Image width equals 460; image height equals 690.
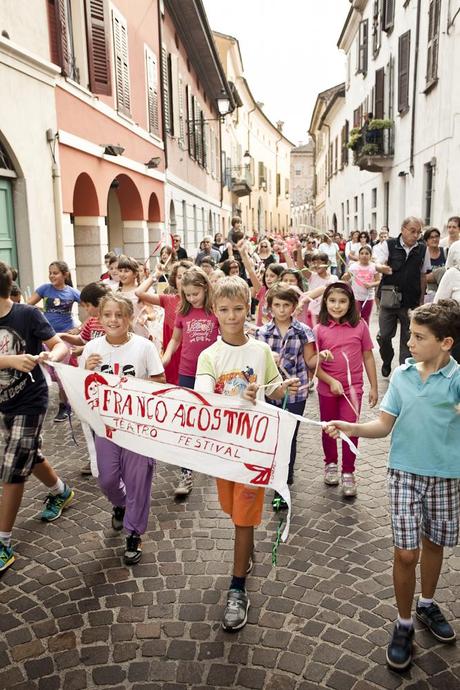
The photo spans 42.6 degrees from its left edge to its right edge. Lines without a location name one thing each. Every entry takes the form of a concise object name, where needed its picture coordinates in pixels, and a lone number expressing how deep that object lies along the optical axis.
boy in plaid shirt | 4.56
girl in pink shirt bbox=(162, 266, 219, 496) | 4.75
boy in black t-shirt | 3.63
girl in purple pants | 3.69
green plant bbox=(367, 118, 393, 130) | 19.17
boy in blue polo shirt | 2.73
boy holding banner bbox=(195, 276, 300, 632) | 3.17
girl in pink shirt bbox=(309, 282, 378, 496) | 4.65
